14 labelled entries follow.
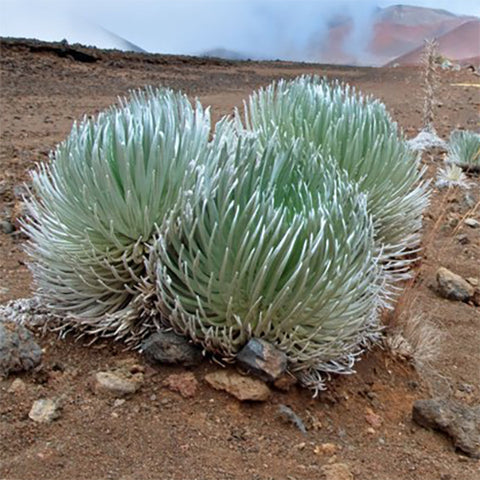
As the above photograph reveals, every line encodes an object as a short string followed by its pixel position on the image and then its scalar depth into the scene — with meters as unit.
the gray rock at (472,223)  3.08
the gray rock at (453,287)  2.31
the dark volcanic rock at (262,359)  1.45
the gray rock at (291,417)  1.43
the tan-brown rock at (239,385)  1.44
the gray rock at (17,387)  1.42
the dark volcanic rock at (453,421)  1.50
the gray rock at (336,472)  1.28
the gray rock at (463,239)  2.84
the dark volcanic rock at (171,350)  1.48
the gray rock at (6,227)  2.42
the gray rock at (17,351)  1.46
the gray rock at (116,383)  1.43
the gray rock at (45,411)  1.35
